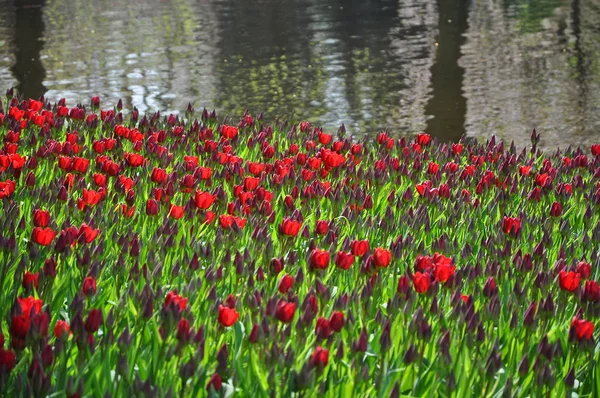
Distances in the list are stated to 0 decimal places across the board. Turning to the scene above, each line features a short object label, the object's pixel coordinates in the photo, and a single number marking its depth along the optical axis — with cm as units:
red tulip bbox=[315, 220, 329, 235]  800
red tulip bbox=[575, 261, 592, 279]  701
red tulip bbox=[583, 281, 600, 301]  650
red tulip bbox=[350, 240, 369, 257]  723
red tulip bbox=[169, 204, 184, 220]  809
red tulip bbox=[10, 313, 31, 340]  507
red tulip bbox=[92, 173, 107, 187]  921
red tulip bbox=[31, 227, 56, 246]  688
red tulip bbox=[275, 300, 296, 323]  559
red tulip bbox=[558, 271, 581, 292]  653
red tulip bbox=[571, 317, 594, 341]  574
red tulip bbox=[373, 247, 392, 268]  670
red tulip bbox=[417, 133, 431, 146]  1402
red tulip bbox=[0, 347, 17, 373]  475
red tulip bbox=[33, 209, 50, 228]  717
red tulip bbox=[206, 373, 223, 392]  482
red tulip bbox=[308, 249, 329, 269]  667
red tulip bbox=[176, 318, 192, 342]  536
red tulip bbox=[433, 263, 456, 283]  666
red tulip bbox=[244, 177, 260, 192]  944
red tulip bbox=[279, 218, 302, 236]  752
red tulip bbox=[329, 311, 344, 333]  563
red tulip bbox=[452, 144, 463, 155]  1341
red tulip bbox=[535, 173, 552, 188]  1073
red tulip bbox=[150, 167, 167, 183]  962
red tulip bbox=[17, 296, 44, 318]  520
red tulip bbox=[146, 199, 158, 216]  841
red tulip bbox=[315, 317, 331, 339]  554
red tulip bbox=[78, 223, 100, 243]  701
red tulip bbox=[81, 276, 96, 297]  609
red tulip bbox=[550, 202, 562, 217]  941
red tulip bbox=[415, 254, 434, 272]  691
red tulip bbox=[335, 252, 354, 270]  681
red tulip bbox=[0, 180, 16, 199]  840
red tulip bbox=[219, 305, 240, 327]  545
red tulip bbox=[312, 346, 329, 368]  511
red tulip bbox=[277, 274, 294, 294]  629
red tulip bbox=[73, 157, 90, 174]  969
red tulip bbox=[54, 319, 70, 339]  535
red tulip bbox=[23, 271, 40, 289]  610
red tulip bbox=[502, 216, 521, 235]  852
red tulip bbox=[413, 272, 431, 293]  633
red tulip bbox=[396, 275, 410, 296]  649
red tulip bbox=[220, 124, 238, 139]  1303
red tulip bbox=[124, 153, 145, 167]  1016
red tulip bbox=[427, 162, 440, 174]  1148
